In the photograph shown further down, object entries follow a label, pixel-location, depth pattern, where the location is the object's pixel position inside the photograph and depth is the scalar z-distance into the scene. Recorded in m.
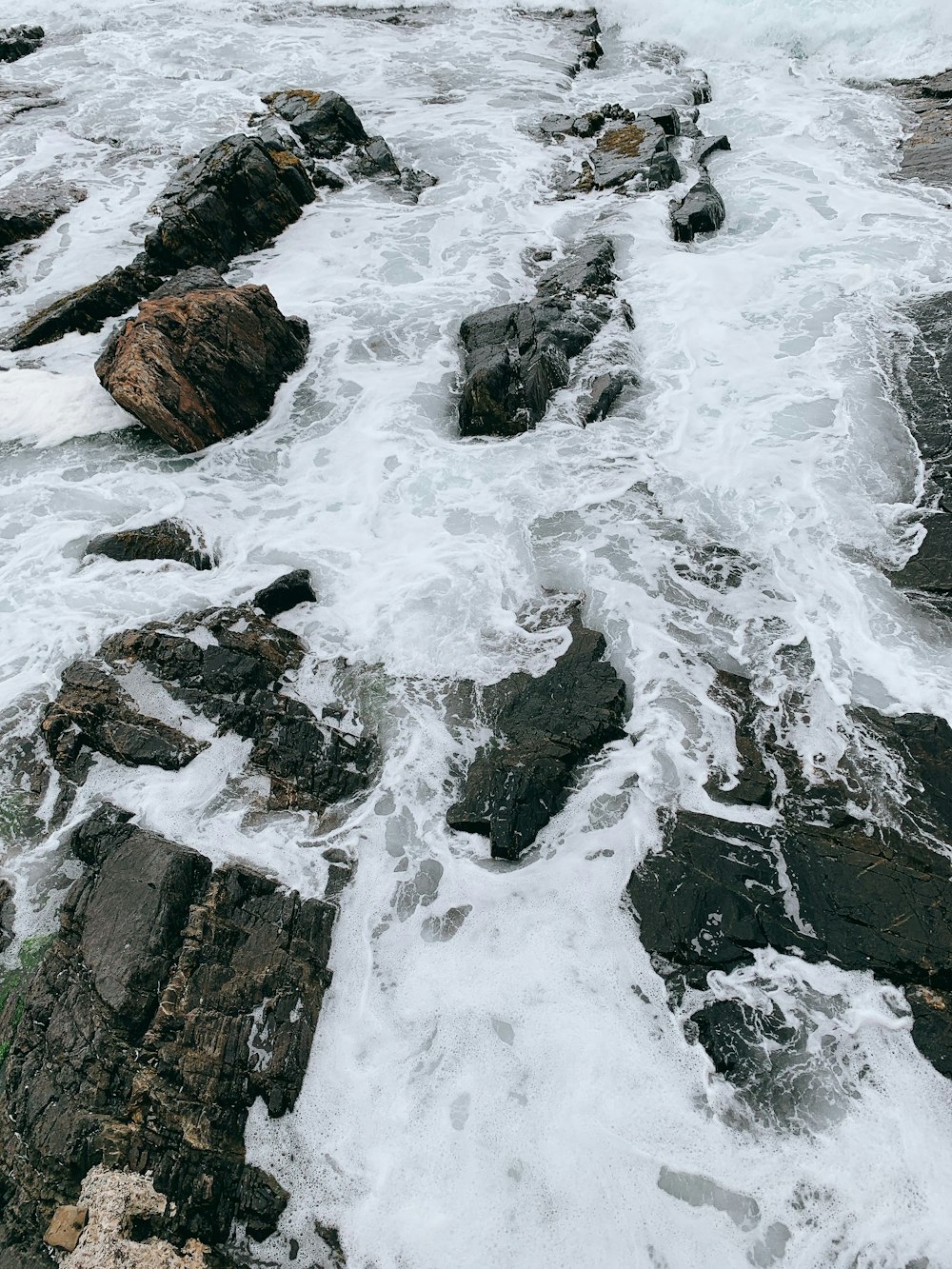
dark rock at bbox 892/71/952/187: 17.36
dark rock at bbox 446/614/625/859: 6.74
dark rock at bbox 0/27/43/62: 26.67
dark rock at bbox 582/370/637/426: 11.43
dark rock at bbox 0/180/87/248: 16.12
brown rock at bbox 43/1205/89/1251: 4.47
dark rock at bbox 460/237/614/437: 11.31
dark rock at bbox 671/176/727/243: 15.64
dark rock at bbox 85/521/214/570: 9.37
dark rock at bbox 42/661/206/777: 7.06
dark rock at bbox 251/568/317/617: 8.77
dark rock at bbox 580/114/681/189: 17.67
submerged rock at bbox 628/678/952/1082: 5.54
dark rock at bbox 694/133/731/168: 18.98
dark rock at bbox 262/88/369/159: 19.53
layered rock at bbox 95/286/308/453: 10.66
